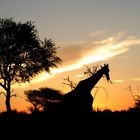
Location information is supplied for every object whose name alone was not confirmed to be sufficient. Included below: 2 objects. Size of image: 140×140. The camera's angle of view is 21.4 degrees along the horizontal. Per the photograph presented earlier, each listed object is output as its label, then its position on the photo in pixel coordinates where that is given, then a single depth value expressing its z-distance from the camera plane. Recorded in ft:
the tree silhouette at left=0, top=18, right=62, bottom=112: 176.14
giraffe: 96.73
